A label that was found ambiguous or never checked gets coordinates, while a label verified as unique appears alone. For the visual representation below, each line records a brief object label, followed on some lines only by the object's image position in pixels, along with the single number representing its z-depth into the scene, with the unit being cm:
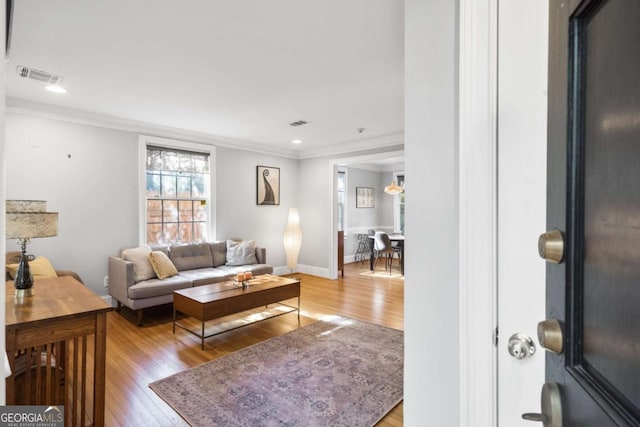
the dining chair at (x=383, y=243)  611
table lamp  170
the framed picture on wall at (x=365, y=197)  791
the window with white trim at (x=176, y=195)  445
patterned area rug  195
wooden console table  149
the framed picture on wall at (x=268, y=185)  578
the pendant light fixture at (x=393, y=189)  653
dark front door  39
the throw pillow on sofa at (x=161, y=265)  381
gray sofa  351
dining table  632
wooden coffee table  294
